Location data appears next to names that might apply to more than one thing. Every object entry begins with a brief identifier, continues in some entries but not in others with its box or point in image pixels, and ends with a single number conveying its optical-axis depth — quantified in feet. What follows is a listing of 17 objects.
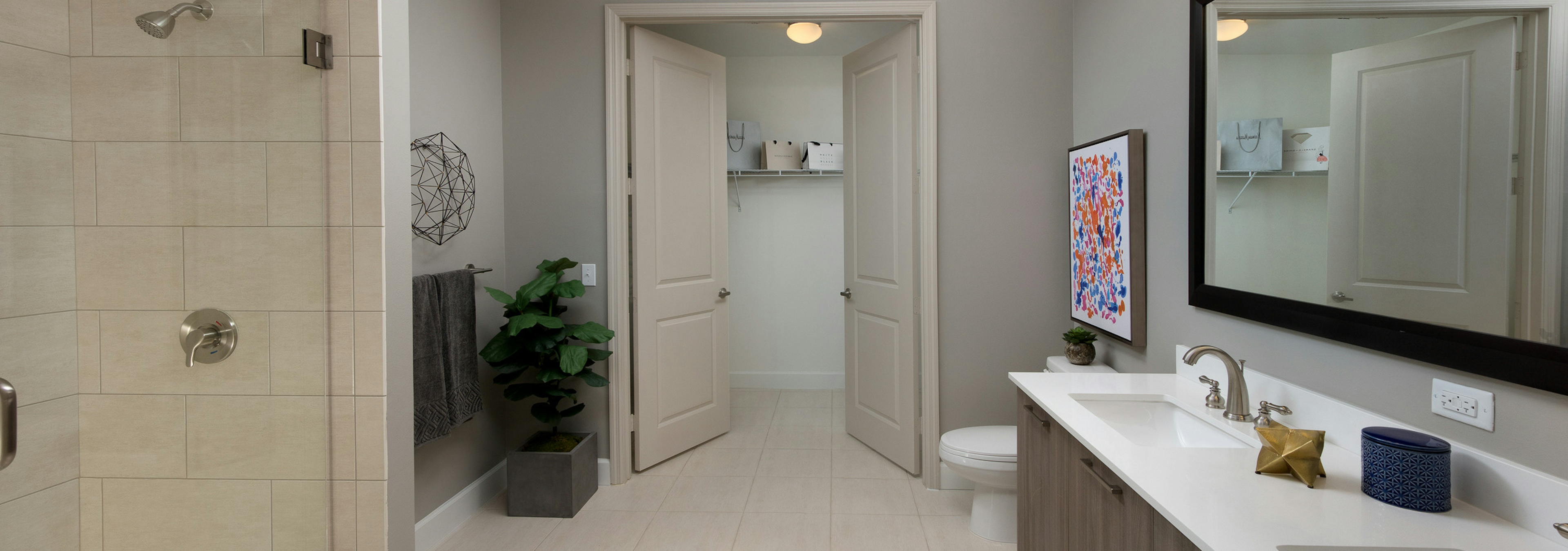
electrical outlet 3.61
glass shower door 3.65
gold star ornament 3.90
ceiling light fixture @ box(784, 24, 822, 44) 11.18
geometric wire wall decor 7.68
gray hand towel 7.29
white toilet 7.75
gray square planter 8.90
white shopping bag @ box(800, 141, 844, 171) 14.73
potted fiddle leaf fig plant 8.59
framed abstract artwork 7.54
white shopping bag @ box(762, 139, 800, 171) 14.71
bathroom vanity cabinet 4.05
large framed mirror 3.34
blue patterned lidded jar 3.49
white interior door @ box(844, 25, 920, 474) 10.02
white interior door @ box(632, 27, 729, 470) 10.14
